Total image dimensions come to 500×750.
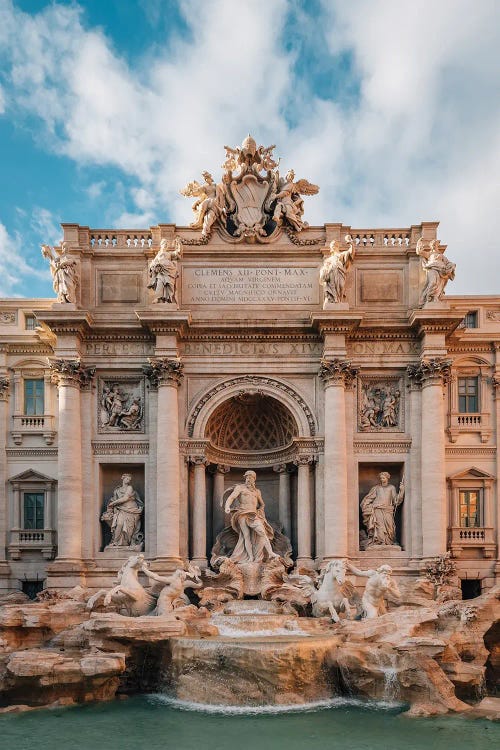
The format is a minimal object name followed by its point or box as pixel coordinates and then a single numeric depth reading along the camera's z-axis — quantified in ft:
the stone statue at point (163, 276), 81.92
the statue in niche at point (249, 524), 78.18
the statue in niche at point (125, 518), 81.56
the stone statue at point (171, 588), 68.95
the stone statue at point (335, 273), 82.28
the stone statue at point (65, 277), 81.51
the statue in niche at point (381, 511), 81.87
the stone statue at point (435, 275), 82.17
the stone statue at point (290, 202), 85.20
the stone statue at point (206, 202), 85.20
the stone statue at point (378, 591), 67.92
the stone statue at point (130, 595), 69.21
